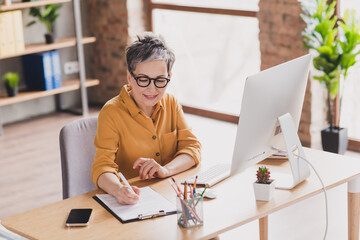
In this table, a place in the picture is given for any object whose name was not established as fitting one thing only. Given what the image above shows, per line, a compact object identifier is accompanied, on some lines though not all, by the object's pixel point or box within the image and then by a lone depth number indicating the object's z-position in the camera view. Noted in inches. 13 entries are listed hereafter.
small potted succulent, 79.1
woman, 88.6
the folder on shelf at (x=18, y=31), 200.4
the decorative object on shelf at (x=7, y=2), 194.5
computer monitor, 78.0
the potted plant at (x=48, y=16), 208.7
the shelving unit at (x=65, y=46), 199.3
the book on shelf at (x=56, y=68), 212.5
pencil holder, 72.1
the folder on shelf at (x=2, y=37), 196.1
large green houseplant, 154.9
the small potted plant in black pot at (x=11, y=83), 200.8
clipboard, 76.0
